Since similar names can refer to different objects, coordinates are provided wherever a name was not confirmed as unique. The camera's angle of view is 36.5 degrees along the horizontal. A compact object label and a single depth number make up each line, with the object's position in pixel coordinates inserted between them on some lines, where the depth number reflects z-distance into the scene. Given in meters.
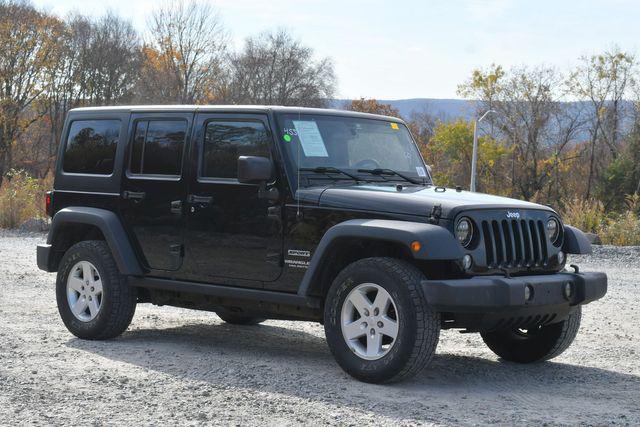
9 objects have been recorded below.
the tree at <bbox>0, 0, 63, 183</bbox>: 46.22
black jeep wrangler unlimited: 6.32
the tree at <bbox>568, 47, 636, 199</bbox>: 54.34
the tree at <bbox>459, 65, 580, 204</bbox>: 53.81
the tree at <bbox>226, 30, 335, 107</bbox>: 63.91
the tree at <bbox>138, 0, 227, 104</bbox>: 55.03
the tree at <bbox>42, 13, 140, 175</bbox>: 58.72
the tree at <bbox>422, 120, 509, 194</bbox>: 55.16
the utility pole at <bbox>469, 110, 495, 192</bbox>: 41.71
